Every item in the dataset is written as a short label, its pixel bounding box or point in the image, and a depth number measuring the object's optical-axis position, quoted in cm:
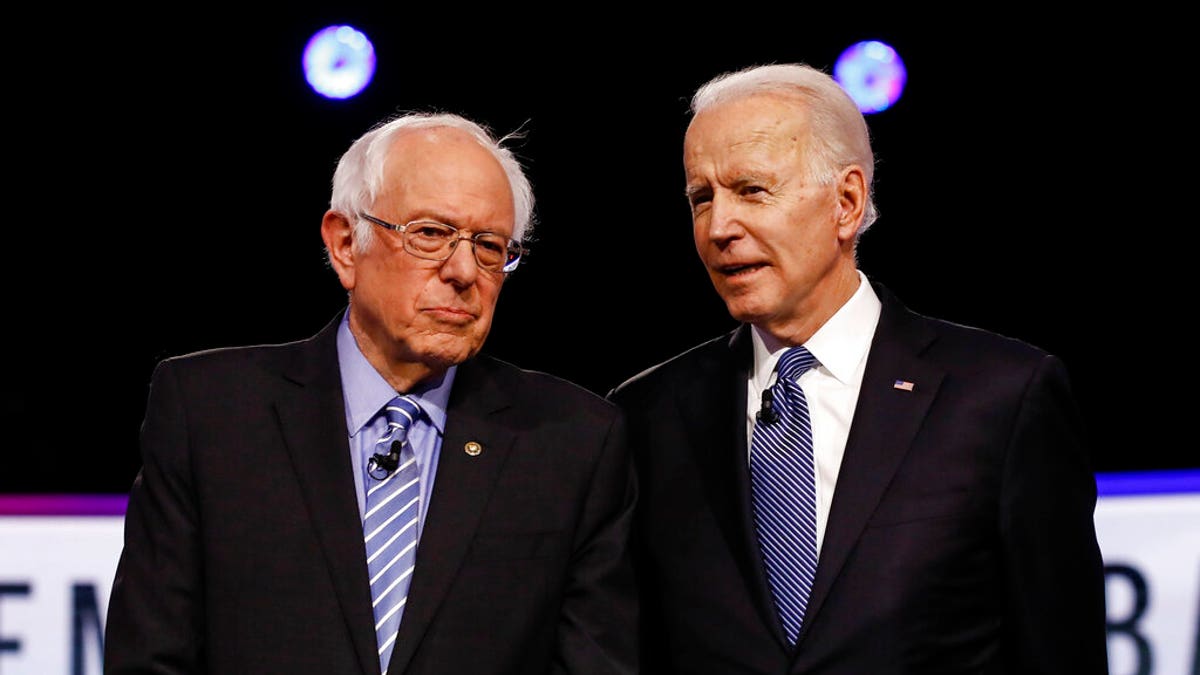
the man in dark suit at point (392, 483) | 475
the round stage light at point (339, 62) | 1036
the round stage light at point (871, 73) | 1033
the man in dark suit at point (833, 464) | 507
